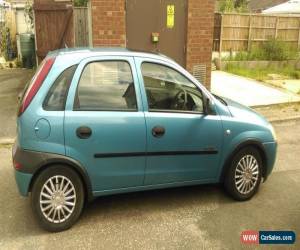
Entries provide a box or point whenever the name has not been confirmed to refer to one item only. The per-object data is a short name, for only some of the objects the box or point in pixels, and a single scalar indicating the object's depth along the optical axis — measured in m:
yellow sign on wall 5.64
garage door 5.52
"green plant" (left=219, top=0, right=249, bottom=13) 23.05
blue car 2.56
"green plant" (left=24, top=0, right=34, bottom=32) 11.23
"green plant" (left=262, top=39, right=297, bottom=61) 10.51
